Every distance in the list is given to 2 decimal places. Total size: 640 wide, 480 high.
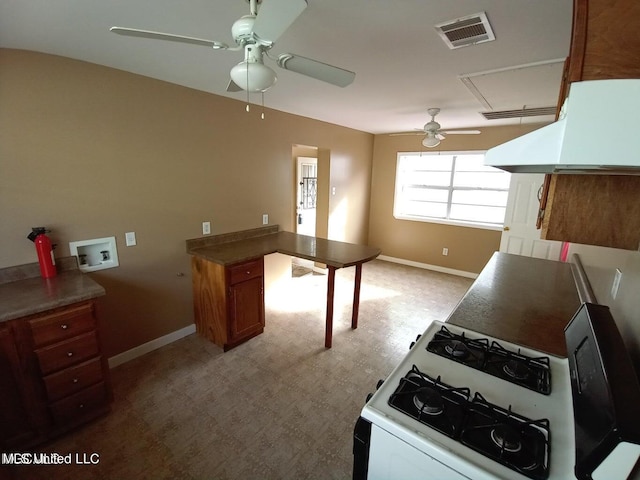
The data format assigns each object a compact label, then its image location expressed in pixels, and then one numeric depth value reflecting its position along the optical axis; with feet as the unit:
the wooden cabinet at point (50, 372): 5.20
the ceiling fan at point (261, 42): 3.34
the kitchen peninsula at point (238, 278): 8.44
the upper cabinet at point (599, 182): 2.23
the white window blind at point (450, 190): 15.08
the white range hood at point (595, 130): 1.88
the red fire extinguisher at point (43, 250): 6.14
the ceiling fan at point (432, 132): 10.55
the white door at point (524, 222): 12.54
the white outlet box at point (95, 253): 7.06
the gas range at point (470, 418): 2.51
